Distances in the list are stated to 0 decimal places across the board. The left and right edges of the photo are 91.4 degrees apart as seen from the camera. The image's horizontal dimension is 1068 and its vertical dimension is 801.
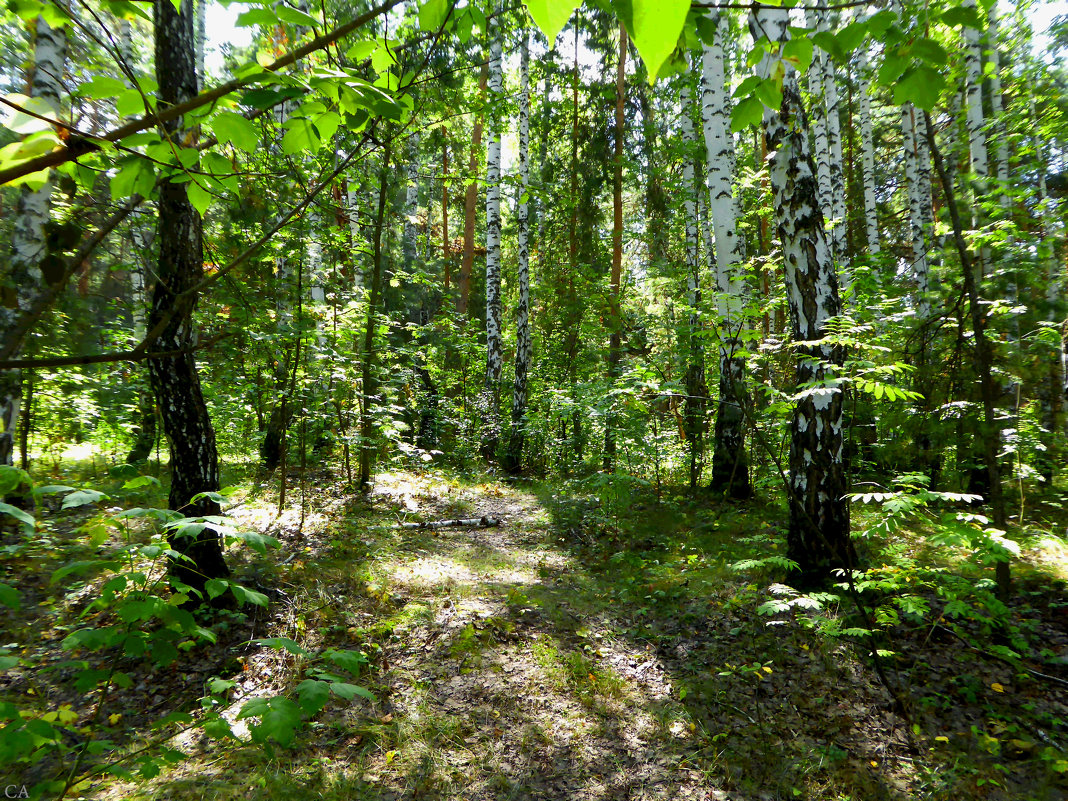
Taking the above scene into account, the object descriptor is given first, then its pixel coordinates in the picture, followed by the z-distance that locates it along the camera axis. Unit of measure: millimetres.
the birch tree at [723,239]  6812
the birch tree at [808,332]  3973
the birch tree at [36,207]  4953
